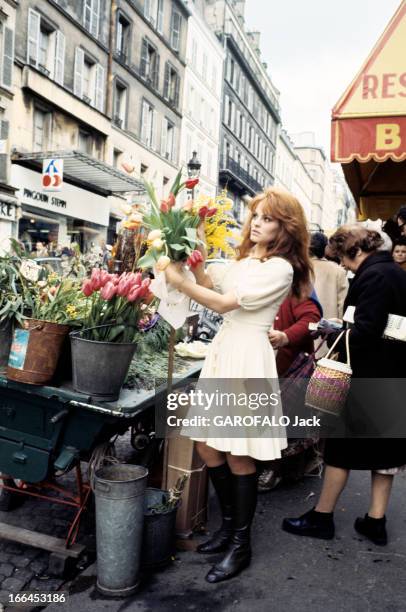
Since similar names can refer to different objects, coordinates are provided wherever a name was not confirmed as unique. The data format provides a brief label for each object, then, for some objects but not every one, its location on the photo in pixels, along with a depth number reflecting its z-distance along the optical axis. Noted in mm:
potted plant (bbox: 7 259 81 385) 2602
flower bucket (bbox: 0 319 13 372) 2740
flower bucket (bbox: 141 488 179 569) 2801
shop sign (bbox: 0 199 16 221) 15121
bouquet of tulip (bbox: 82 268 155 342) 2611
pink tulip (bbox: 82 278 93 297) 2598
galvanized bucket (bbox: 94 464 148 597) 2582
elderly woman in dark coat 2910
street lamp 9966
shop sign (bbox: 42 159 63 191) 15625
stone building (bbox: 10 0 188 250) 16250
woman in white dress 2549
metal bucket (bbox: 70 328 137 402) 2537
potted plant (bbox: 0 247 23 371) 2689
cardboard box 3137
